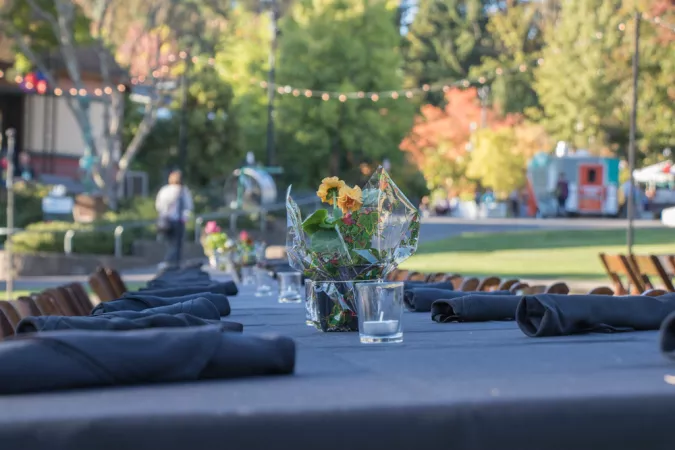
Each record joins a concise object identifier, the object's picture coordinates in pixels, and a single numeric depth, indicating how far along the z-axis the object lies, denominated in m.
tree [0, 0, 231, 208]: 31.53
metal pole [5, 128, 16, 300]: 18.67
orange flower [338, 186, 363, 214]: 4.37
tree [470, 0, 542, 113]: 77.44
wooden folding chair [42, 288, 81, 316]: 6.96
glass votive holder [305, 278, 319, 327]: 4.43
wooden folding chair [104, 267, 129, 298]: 9.56
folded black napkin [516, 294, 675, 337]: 3.79
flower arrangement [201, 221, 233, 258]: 12.32
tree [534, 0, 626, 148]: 60.03
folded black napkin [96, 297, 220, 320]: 4.04
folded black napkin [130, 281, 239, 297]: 5.77
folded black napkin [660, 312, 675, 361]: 2.96
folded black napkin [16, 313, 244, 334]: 3.22
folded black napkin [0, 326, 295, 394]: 2.46
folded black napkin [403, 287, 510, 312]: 5.45
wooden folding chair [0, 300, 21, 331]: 5.38
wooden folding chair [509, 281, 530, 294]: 7.47
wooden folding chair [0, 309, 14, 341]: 4.61
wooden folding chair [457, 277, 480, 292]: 7.88
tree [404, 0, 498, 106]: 81.50
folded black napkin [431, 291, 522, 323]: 4.63
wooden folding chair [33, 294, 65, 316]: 6.46
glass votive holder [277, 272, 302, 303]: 6.60
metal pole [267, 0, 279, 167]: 37.72
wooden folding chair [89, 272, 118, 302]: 8.83
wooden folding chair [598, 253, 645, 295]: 12.03
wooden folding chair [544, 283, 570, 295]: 6.90
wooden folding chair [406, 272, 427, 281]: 8.92
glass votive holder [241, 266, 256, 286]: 9.77
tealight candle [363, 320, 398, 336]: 3.77
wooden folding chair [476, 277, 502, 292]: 7.89
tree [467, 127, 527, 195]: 66.50
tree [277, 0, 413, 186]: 49.41
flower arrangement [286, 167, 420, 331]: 4.38
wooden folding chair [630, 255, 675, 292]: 12.30
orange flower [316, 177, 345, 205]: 4.65
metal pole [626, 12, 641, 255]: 21.58
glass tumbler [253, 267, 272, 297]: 7.67
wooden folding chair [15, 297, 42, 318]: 5.68
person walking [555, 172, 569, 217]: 58.56
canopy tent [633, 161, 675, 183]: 53.81
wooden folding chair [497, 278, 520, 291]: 7.77
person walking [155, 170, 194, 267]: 22.80
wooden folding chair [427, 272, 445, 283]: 8.58
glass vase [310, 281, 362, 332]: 4.36
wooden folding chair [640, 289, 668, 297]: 6.05
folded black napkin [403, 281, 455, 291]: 6.12
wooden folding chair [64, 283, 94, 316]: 7.81
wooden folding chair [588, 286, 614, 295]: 6.69
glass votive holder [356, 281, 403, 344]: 3.77
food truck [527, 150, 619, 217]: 61.28
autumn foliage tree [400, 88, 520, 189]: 73.12
